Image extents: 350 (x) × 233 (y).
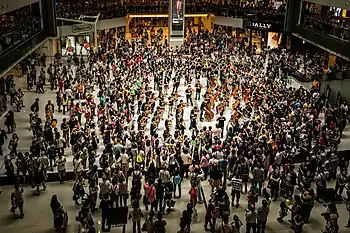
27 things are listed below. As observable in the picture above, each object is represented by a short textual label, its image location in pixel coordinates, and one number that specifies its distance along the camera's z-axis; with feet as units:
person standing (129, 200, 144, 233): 38.16
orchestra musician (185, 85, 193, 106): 75.39
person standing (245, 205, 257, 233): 38.42
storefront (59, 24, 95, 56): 107.55
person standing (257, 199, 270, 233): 38.12
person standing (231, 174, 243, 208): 43.34
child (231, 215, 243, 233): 36.14
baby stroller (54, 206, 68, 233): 38.99
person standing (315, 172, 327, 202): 44.98
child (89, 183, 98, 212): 41.39
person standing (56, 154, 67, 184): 47.67
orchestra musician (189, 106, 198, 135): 63.15
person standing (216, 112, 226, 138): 63.41
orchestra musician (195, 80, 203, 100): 77.95
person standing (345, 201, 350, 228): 42.34
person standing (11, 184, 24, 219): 41.52
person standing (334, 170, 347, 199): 45.47
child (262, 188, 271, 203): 39.16
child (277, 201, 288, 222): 41.24
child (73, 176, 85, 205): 43.19
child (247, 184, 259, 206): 39.50
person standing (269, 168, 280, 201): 45.03
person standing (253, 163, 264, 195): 44.45
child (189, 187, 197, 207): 42.60
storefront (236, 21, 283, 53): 122.31
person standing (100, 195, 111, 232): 38.58
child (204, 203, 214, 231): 39.47
